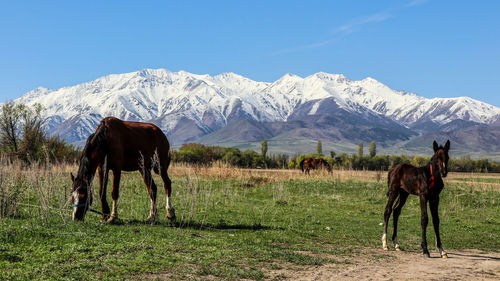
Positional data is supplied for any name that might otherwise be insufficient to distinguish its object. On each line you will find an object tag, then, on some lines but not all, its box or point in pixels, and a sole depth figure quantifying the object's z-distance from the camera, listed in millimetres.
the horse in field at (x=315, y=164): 50775
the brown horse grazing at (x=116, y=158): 12594
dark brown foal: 12602
